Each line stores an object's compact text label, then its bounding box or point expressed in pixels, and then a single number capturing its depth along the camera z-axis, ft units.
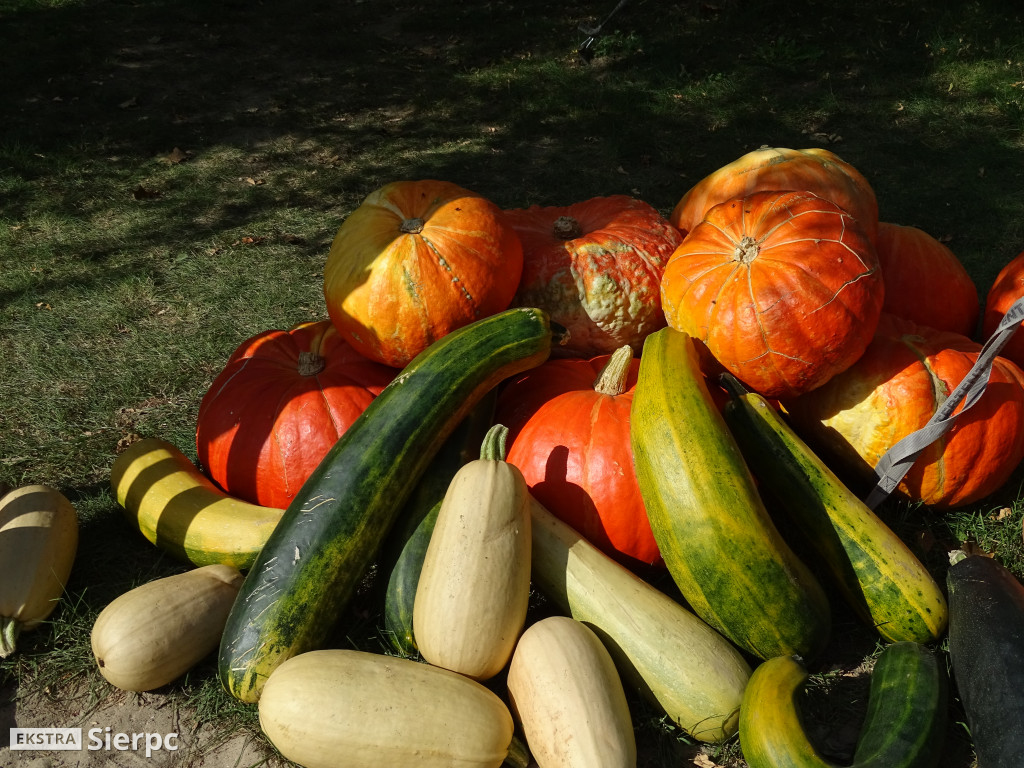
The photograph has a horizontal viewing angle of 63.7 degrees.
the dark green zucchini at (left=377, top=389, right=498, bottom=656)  9.19
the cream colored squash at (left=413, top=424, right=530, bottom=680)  8.13
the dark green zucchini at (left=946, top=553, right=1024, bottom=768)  7.42
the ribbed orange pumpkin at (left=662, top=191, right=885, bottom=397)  9.73
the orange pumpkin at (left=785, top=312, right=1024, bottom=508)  10.30
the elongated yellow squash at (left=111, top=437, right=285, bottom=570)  10.15
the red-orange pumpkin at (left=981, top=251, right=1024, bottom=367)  12.11
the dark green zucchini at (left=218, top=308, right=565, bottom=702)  8.59
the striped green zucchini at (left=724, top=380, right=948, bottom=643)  8.98
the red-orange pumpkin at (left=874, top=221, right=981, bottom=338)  12.30
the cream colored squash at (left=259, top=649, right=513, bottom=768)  7.43
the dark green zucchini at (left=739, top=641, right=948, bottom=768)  7.30
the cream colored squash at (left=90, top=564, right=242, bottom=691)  8.68
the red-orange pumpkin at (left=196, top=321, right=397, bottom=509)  10.91
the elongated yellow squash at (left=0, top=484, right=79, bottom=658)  9.42
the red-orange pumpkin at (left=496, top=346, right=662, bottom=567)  9.72
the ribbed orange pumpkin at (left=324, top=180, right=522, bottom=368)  10.61
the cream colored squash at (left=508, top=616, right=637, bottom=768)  7.26
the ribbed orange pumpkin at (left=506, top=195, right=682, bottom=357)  11.56
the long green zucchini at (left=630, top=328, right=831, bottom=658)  8.46
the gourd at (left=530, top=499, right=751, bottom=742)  8.14
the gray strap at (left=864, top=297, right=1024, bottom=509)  9.37
